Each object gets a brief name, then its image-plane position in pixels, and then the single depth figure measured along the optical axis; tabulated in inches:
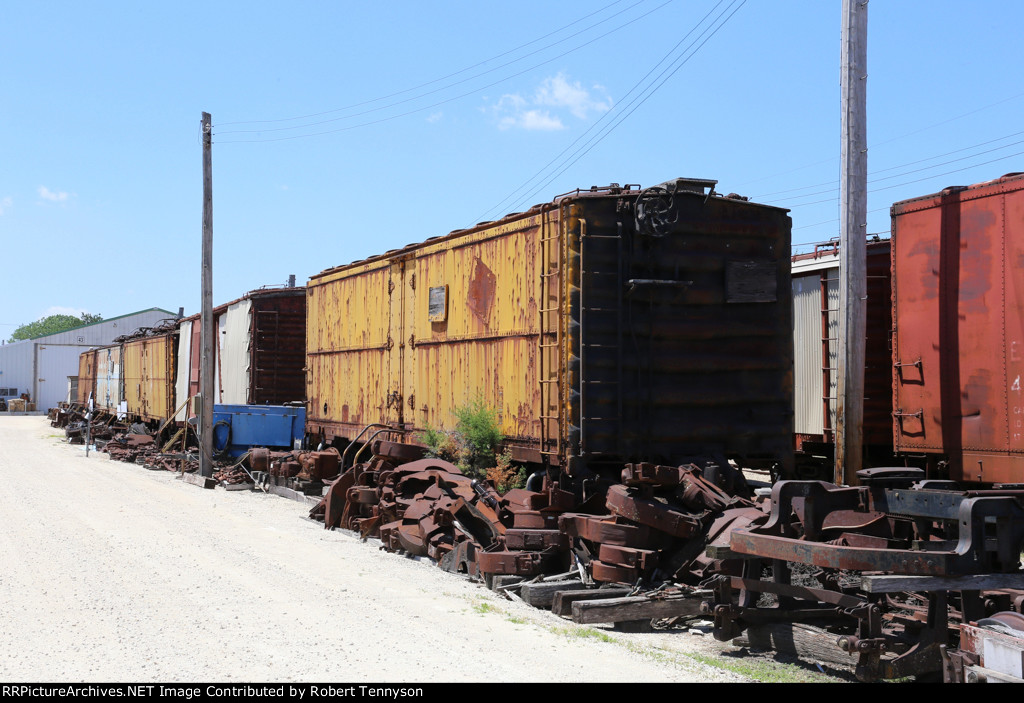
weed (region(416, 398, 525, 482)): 427.5
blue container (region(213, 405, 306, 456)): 832.9
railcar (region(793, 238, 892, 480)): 474.3
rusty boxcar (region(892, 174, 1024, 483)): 364.8
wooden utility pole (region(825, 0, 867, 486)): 396.5
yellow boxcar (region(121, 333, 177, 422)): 1184.8
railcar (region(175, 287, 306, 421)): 879.1
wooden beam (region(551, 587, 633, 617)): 302.0
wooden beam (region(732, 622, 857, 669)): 232.5
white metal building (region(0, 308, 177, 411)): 3061.0
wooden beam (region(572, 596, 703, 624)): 283.1
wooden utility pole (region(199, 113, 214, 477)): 832.3
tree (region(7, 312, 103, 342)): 5728.3
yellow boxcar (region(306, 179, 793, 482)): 382.3
